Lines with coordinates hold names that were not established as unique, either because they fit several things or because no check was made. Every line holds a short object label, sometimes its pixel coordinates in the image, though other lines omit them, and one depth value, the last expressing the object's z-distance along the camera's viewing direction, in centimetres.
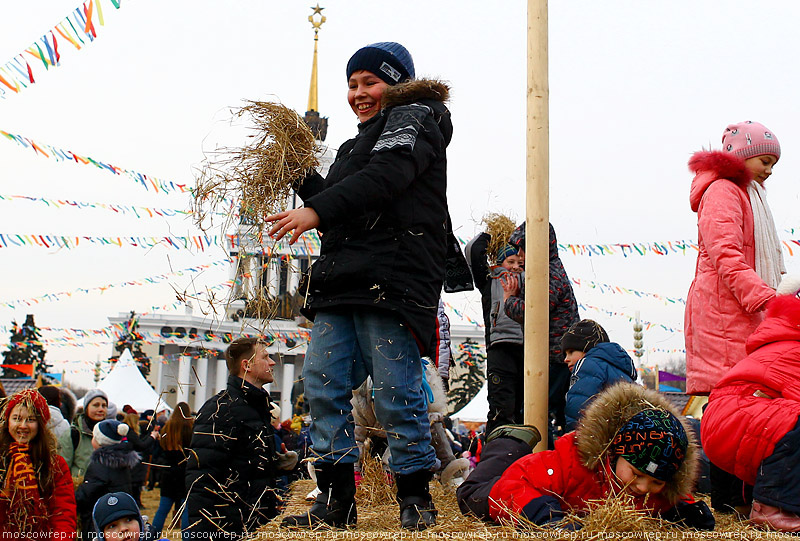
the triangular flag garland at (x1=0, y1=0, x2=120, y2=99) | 662
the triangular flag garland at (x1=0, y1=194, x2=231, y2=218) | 1129
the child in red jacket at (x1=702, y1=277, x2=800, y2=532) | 292
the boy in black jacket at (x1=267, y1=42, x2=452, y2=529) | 285
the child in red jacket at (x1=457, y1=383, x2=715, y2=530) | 282
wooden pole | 398
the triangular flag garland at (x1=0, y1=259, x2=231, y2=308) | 1703
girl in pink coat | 366
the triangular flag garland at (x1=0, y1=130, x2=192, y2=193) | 931
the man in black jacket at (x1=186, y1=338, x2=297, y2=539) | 401
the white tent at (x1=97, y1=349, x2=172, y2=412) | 1526
